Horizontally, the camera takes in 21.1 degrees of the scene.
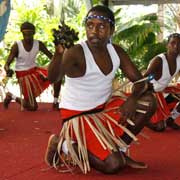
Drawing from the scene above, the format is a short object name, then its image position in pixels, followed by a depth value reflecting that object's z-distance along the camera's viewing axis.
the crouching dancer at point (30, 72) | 5.88
